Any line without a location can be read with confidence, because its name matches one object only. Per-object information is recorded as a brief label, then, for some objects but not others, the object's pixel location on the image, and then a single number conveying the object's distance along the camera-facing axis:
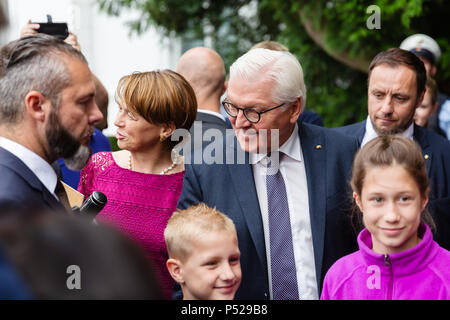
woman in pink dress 3.17
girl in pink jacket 2.46
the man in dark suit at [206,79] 4.39
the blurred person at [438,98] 5.14
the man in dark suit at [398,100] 3.56
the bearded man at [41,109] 2.23
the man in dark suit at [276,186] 2.81
